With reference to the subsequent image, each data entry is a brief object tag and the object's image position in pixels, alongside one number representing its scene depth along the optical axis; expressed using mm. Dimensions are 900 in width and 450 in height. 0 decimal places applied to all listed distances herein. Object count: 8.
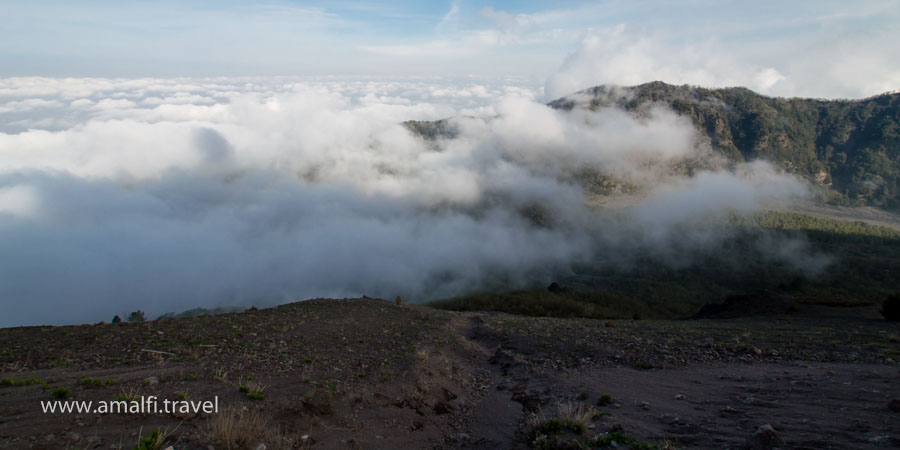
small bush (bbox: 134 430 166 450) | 7133
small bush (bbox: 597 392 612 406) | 11305
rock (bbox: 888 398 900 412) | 8594
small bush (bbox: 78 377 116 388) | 10984
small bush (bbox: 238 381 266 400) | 10482
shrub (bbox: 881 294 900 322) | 28828
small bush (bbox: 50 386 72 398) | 9820
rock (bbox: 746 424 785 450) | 7458
